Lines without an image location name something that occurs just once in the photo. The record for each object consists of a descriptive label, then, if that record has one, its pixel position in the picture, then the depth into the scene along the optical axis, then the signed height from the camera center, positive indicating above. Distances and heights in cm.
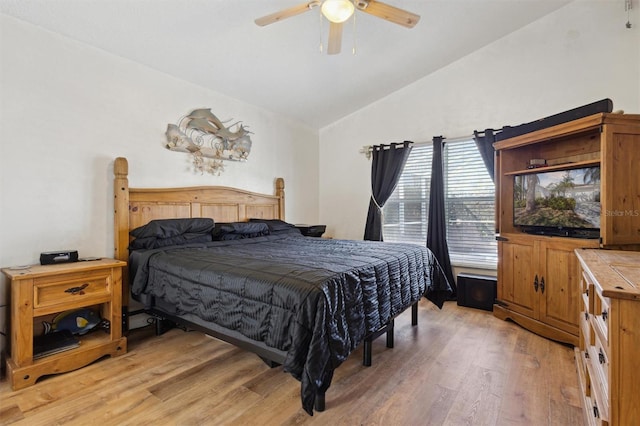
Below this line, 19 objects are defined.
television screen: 262 +13
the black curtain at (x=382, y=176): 431 +52
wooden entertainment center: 197 -20
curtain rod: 388 +94
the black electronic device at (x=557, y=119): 234 +81
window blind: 382 +13
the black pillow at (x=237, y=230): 328 -19
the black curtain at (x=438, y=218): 393 -6
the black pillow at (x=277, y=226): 381 -16
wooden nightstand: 194 -62
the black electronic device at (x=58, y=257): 224 -32
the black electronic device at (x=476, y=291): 342 -87
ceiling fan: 190 +131
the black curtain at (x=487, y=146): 362 +78
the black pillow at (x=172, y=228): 276 -14
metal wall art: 326 +82
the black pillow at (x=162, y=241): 274 -26
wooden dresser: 104 -47
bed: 157 -42
